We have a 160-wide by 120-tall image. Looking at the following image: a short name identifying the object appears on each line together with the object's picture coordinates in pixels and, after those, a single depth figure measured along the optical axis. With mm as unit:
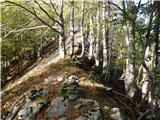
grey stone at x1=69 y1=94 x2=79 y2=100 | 9636
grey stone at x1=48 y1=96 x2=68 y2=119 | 9325
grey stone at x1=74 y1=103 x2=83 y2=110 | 9214
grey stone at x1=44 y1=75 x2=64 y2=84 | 11829
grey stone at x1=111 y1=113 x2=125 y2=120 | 8575
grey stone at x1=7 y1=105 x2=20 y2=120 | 10489
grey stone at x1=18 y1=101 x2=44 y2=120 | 9765
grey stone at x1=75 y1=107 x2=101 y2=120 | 8680
